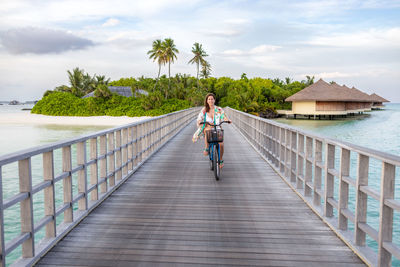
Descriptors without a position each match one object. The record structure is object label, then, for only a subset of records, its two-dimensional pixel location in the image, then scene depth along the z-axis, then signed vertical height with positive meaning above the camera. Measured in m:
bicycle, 7.57 -0.85
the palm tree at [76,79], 80.69 +4.14
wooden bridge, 3.71 -1.56
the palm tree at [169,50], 66.31 +8.48
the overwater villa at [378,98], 118.44 +0.30
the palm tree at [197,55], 83.69 +9.49
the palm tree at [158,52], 66.44 +8.07
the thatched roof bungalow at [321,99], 68.56 -0.01
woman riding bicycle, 7.88 -0.31
